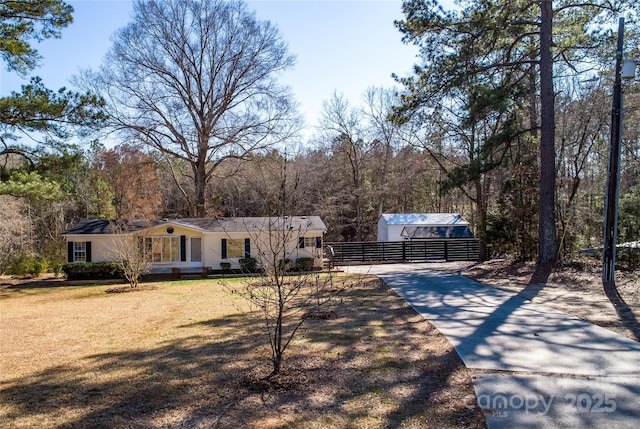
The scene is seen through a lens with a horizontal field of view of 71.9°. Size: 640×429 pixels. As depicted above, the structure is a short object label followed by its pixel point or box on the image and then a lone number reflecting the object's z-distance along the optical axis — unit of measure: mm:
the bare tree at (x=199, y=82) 23000
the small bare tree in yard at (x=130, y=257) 15773
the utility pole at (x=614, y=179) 10773
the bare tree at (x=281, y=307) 4754
